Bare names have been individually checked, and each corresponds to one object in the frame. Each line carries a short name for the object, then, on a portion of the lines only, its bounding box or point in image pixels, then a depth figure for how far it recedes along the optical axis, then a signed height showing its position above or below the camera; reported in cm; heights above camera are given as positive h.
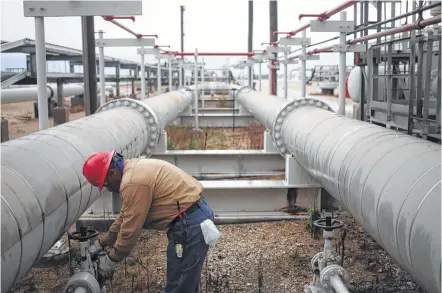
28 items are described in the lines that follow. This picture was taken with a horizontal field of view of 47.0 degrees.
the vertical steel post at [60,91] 1755 -12
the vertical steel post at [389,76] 491 +6
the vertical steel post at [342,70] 617 +15
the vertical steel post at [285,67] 1079 +35
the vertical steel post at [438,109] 410 -22
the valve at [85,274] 312 -117
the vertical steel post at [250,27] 2878 +325
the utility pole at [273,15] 1922 +263
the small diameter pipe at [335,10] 561 +85
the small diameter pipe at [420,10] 330 +50
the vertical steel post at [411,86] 449 -4
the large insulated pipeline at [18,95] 1222 -16
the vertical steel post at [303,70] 878 +24
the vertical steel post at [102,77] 744 +15
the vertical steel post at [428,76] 412 +5
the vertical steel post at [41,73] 432 +13
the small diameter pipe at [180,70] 1719 +57
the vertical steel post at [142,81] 962 +10
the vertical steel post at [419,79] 420 +2
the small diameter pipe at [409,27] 351 +43
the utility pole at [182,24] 4183 +519
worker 318 -82
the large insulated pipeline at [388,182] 236 -60
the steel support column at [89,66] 843 +36
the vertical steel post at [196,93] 1325 -21
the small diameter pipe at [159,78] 1227 +20
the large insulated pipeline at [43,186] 254 -57
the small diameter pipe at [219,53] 1301 +82
